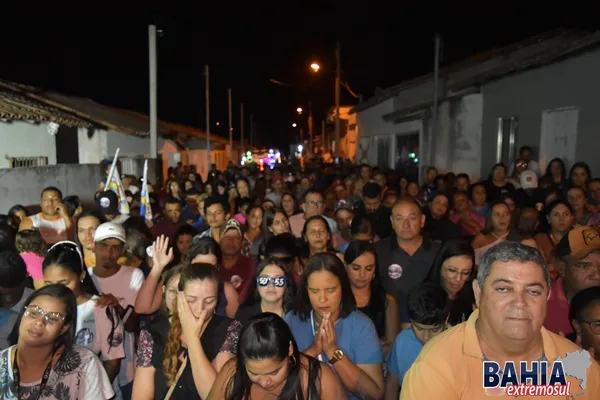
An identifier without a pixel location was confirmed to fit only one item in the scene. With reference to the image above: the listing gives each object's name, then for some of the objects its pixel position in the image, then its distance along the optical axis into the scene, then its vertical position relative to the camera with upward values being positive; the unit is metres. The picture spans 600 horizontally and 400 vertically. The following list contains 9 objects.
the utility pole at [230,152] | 44.09 +1.31
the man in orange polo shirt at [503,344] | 2.10 -0.67
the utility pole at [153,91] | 15.45 +2.17
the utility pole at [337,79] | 22.67 +3.74
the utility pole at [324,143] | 55.70 +2.74
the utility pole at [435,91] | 15.49 +2.23
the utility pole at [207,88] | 31.47 +4.54
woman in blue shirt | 3.31 -1.02
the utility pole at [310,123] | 55.34 +4.64
